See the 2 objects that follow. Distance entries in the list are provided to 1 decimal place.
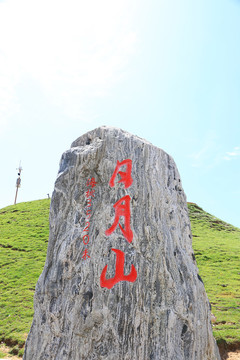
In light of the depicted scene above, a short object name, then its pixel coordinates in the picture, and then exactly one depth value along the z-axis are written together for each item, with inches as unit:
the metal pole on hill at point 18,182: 1418.6
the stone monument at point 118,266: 206.4
